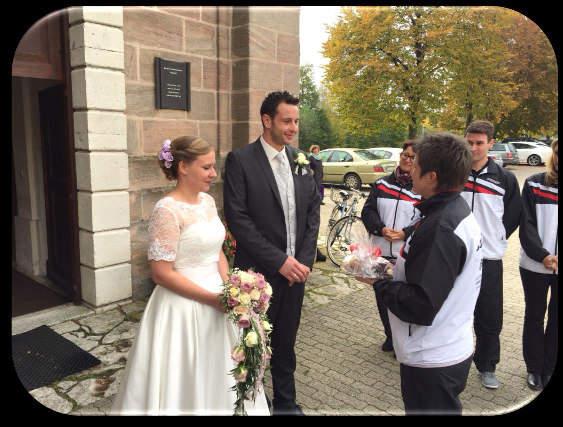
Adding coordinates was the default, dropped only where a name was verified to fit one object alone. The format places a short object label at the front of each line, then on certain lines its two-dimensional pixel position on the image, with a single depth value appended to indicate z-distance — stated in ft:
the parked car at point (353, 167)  58.54
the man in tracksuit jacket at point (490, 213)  12.89
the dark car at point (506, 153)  93.76
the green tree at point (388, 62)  68.90
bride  9.10
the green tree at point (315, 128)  103.65
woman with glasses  14.25
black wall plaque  18.58
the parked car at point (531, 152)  95.30
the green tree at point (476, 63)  69.10
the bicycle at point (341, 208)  30.14
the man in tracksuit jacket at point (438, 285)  7.20
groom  11.02
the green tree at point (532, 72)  96.53
